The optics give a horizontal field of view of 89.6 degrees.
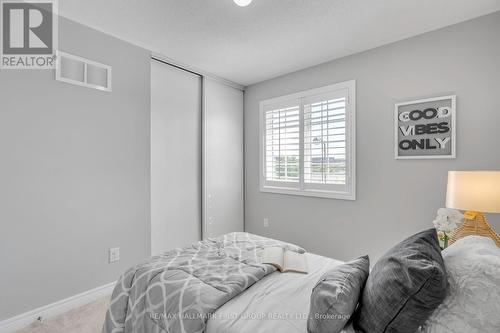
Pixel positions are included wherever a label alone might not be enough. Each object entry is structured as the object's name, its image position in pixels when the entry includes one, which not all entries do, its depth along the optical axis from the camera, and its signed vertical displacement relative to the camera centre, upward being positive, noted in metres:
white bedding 1.16 -0.72
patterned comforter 1.29 -0.69
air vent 2.21 +0.87
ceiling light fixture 1.94 +1.27
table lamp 1.73 -0.22
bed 0.92 -0.66
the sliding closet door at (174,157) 2.99 +0.11
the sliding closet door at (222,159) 3.56 +0.10
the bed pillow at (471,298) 0.86 -0.47
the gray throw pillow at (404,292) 0.91 -0.47
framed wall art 2.33 +0.37
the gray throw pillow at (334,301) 1.03 -0.57
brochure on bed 1.68 -0.66
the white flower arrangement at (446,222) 1.87 -0.42
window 2.99 +0.31
